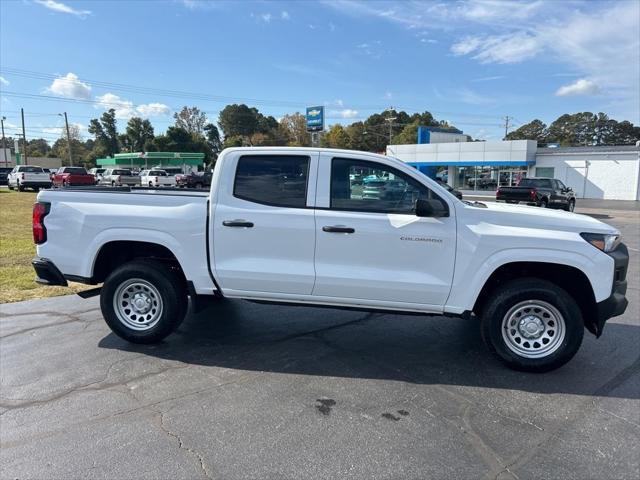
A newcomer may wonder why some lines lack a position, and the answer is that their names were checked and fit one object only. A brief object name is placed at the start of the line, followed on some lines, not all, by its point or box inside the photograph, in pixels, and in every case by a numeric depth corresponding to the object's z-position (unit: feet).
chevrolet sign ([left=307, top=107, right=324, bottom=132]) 145.28
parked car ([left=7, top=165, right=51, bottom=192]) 100.69
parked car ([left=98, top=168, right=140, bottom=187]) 130.72
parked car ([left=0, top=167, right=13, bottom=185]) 118.11
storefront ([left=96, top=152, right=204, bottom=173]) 271.28
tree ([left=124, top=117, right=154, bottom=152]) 338.75
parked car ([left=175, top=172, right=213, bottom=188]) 132.57
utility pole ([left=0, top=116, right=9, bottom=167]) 233.96
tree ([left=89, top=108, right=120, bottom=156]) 377.91
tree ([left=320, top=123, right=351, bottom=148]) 282.15
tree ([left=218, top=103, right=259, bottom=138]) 363.56
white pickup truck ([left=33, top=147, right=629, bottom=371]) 13.46
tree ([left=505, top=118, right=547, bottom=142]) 361.92
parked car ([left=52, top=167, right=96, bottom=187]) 101.22
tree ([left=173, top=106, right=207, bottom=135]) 391.65
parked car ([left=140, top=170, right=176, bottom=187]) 143.11
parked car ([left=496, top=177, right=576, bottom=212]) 66.80
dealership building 116.98
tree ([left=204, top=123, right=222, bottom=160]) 387.96
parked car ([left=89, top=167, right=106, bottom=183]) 161.56
